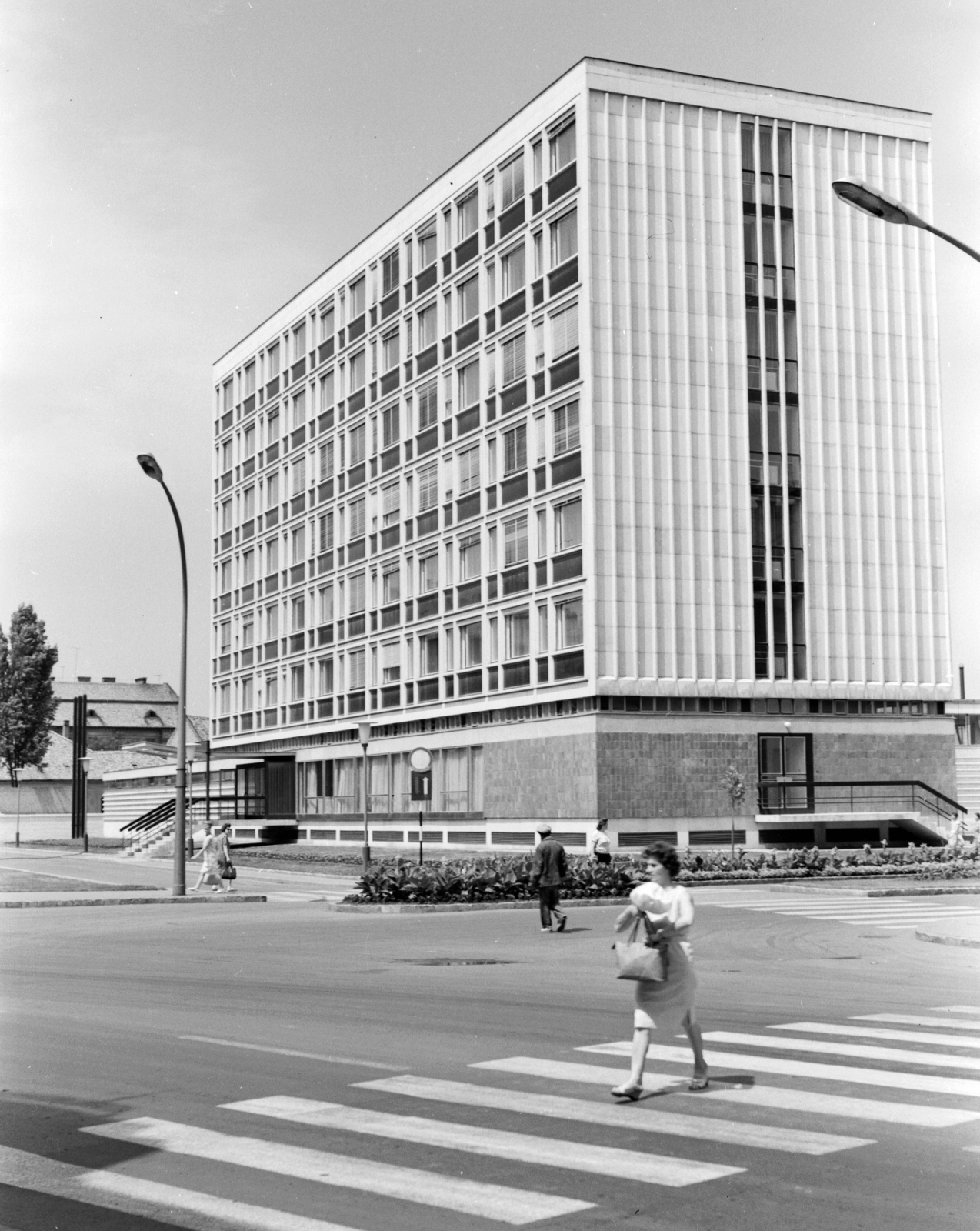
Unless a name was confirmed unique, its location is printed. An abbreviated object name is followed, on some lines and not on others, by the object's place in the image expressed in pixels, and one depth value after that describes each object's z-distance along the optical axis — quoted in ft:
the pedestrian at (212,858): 116.47
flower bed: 94.38
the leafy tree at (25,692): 343.26
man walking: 74.84
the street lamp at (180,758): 109.19
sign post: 120.47
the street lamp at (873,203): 49.52
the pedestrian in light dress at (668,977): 28.76
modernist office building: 152.66
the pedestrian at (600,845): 106.22
